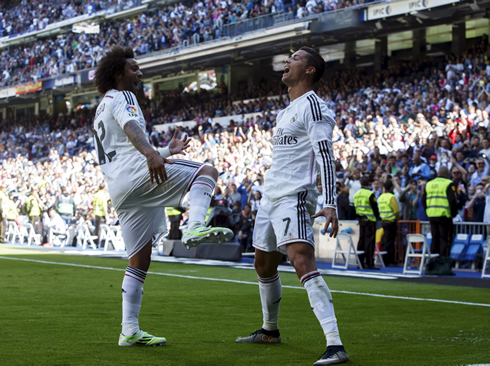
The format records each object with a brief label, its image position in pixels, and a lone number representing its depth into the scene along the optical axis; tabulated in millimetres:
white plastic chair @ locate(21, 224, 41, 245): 22900
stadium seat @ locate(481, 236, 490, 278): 11781
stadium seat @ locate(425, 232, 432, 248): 14688
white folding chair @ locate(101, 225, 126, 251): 20139
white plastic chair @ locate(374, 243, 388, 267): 14625
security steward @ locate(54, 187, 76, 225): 24625
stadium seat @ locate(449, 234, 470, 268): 13828
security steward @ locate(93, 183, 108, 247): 20766
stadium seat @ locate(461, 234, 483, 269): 13578
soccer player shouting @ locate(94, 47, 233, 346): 4750
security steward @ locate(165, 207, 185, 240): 18125
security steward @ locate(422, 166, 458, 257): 13039
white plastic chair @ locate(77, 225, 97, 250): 21166
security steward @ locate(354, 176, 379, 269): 14141
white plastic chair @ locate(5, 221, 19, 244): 23977
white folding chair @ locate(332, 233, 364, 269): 14102
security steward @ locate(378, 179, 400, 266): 14523
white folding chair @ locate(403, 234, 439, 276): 12633
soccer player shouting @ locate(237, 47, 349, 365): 4285
